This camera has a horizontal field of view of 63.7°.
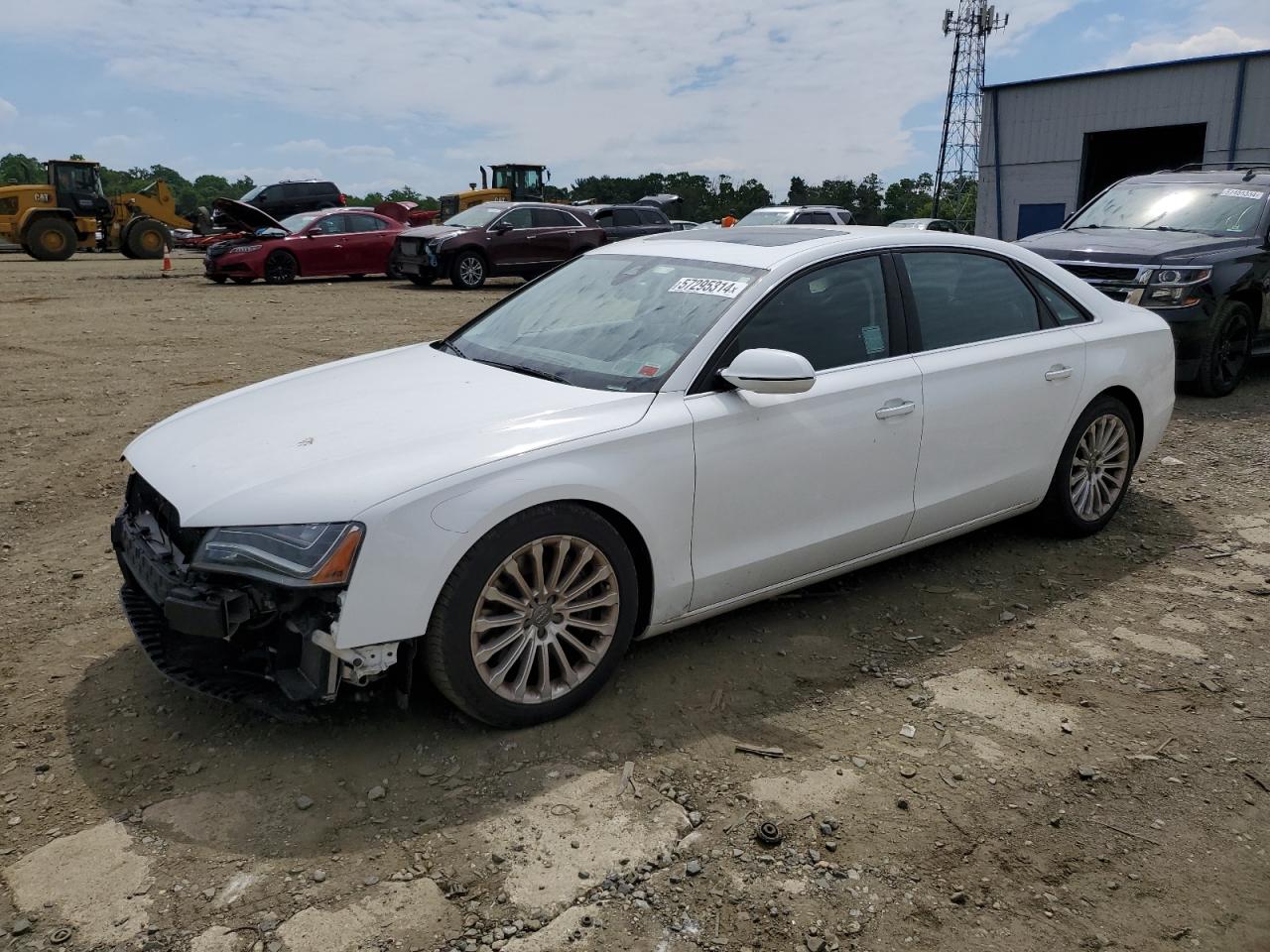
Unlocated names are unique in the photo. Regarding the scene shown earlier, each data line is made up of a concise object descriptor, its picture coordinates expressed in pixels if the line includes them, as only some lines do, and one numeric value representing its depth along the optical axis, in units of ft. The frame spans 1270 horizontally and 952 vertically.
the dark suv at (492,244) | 60.75
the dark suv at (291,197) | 86.43
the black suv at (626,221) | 71.92
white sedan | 9.54
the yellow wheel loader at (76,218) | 82.23
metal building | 64.75
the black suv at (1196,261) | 26.61
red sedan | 61.72
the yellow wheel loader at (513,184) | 92.48
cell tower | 182.39
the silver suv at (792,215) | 58.65
